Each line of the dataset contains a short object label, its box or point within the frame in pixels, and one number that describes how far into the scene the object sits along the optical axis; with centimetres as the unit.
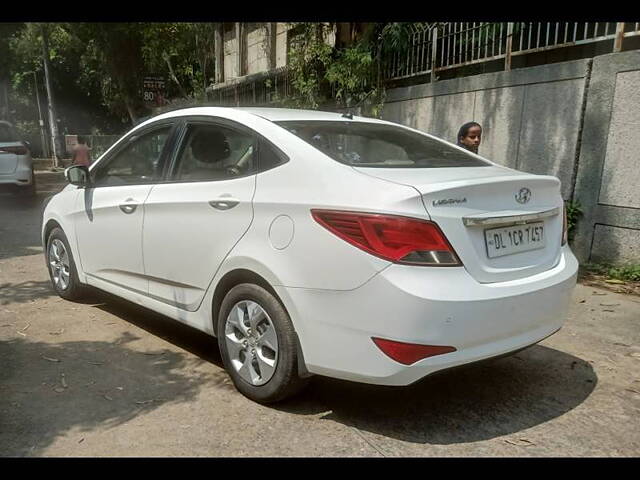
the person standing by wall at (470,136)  582
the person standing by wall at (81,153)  1414
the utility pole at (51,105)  2184
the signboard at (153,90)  1537
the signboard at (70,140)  2675
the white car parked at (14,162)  1107
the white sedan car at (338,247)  246
